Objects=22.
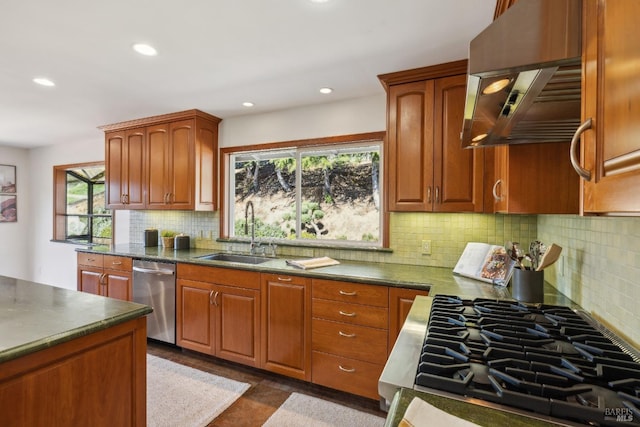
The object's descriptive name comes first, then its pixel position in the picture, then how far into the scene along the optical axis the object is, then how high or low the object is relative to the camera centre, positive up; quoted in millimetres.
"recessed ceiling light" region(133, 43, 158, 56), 1993 +1019
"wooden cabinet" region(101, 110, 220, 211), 3334 +520
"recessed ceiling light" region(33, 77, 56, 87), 2512 +1019
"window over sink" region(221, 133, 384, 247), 2949 +200
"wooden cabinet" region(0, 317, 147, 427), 1080 -663
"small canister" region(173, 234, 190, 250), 3590 -356
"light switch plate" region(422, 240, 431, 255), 2633 -286
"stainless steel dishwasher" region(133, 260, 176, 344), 2982 -793
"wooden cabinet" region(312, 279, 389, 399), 2156 -855
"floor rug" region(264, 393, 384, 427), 2059 -1352
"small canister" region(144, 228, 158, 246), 3773 -319
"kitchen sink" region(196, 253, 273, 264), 3036 -465
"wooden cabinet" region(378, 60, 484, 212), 2242 +480
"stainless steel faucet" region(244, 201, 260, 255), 3223 -178
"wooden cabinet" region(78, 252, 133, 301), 3227 -686
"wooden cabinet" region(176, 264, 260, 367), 2611 -868
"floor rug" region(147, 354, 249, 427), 2096 -1347
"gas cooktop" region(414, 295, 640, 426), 738 -431
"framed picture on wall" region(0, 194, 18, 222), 4992 +15
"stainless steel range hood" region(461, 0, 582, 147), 689 +333
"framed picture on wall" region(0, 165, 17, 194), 4973 +463
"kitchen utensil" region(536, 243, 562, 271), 1645 -223
